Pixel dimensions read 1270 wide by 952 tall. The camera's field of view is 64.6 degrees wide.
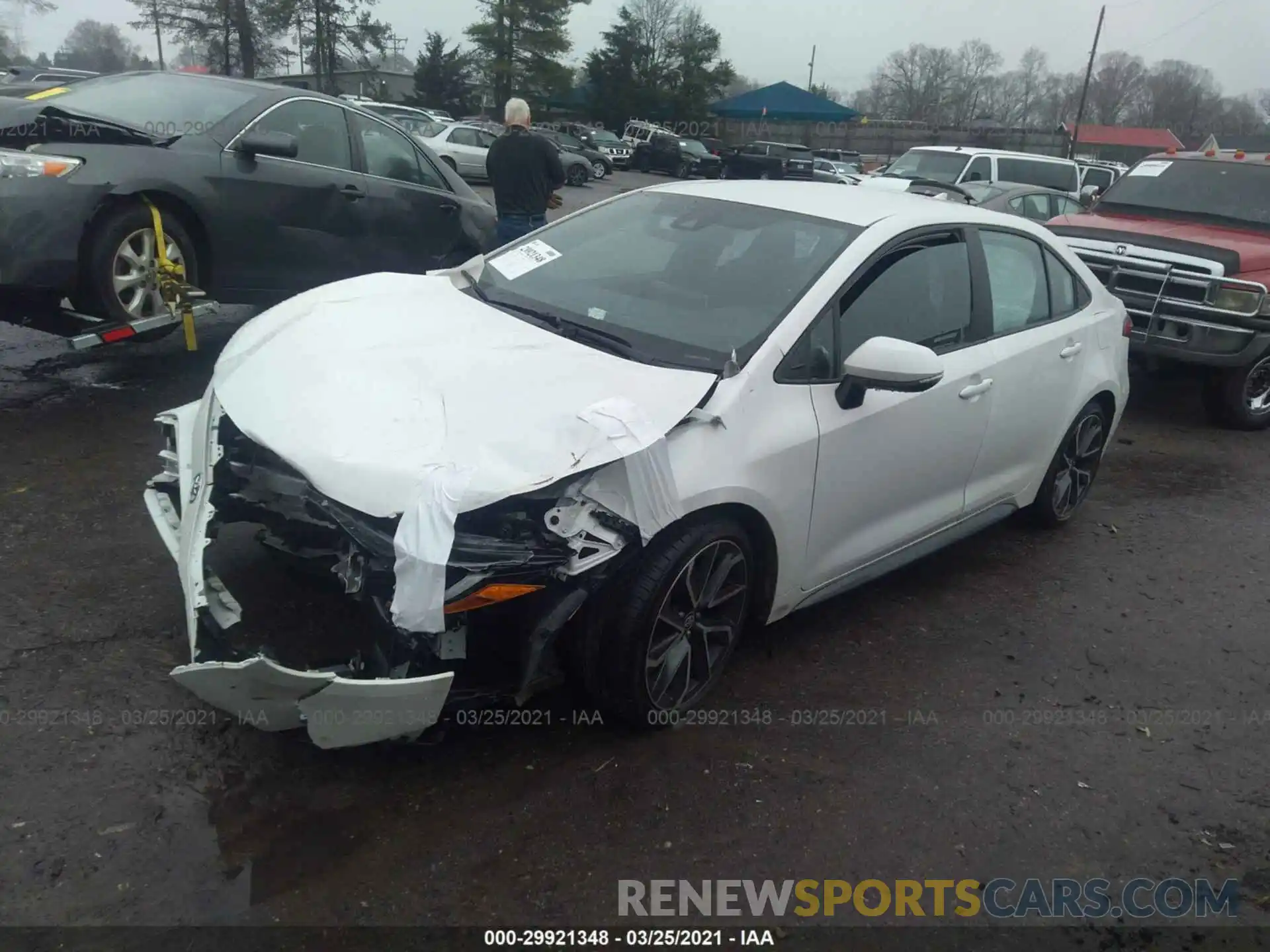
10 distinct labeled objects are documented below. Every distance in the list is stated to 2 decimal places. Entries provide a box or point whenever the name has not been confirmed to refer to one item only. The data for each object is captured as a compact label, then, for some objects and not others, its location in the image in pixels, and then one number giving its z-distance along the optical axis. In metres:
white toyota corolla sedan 2.66
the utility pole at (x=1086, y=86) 45.02
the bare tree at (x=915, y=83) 86.25
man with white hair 7.64
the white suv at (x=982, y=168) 14.09
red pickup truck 7.20
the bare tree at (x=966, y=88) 84.25
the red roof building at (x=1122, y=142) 52.78
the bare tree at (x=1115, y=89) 86.50
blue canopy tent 37.53
